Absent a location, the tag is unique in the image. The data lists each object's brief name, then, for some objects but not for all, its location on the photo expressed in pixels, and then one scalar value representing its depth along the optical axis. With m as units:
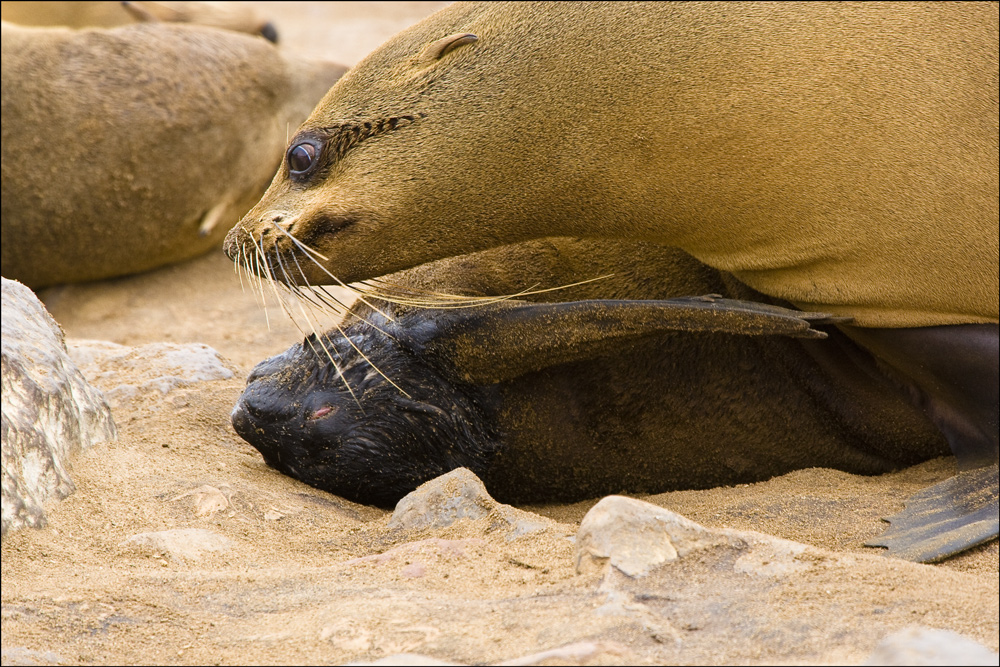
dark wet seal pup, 6.66
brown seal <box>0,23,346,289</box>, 12.59
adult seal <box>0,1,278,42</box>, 15.83
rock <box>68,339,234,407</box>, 7.82
